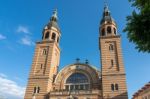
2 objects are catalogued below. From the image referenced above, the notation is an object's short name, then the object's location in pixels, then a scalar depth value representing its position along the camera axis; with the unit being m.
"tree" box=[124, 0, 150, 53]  8.53
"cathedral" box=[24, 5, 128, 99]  29.84
